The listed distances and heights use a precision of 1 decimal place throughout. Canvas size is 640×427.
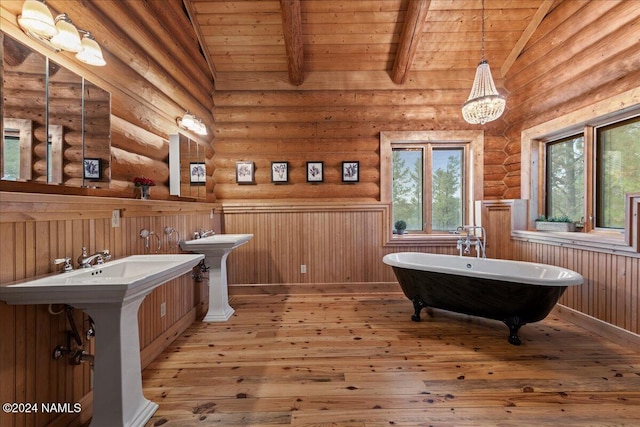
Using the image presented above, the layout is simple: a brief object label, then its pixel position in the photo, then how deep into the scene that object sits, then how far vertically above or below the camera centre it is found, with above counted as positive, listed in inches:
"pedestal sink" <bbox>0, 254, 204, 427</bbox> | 46.4 -20.0
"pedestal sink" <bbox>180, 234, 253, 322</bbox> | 110.1 -28.6
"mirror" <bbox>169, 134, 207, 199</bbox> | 107.0 +19.6
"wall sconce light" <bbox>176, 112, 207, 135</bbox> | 112.9 +38.6
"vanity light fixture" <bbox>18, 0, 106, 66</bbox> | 52.7 +37.7
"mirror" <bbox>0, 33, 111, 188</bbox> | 50.6 +19.7
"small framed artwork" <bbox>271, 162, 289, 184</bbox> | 146.6 +22.7
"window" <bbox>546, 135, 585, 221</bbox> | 122.3 +16.2
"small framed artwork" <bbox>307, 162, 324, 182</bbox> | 146.9 +22.7
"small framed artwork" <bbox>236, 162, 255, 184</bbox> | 147.0 +22.3
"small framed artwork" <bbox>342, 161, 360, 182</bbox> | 147.4 +22.7
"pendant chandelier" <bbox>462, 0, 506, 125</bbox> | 102.0 +43.0
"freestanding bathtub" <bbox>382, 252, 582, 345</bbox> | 87.7 -27.2
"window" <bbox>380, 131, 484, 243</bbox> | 154.3 +15.2
